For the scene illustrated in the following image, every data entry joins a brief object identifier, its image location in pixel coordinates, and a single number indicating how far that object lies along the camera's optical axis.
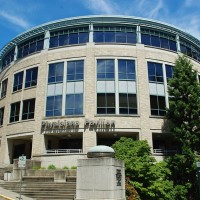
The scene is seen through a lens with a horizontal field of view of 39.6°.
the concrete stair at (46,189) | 17.53
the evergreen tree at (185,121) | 22.98
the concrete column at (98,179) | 13.25
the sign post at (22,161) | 17.03
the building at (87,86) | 28.12
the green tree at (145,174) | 18.50
